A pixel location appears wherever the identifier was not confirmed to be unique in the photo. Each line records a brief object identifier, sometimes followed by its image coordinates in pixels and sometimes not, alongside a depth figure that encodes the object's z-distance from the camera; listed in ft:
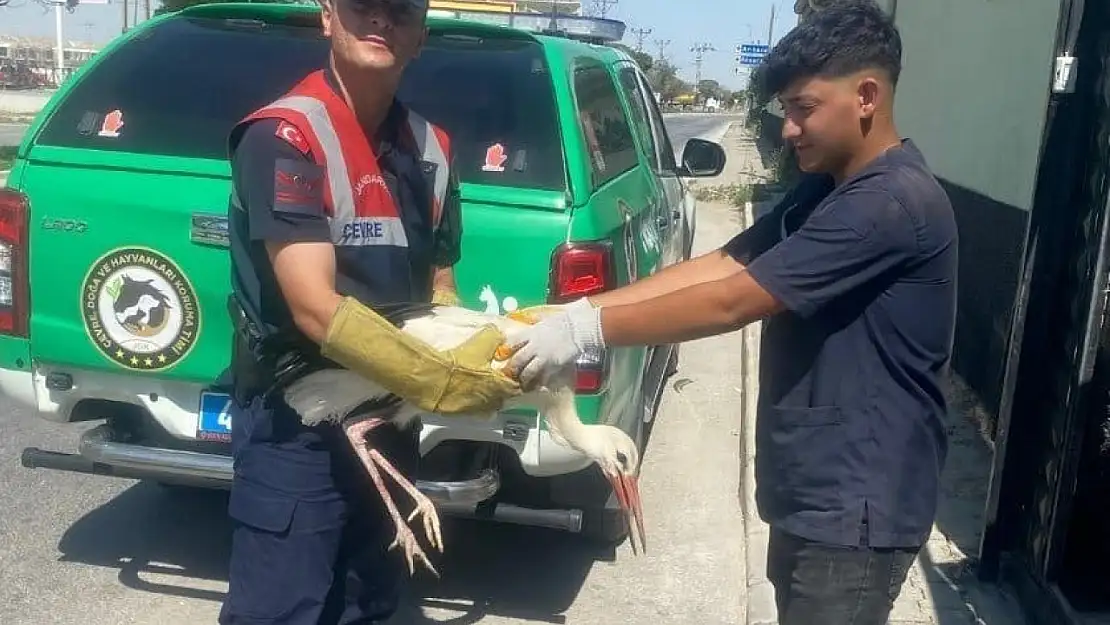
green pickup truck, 11.78
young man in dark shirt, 7.36
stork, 8.05
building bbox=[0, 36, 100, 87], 233.55
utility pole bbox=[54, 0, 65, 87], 171.94
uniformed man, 7.62
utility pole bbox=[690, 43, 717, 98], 419.21
